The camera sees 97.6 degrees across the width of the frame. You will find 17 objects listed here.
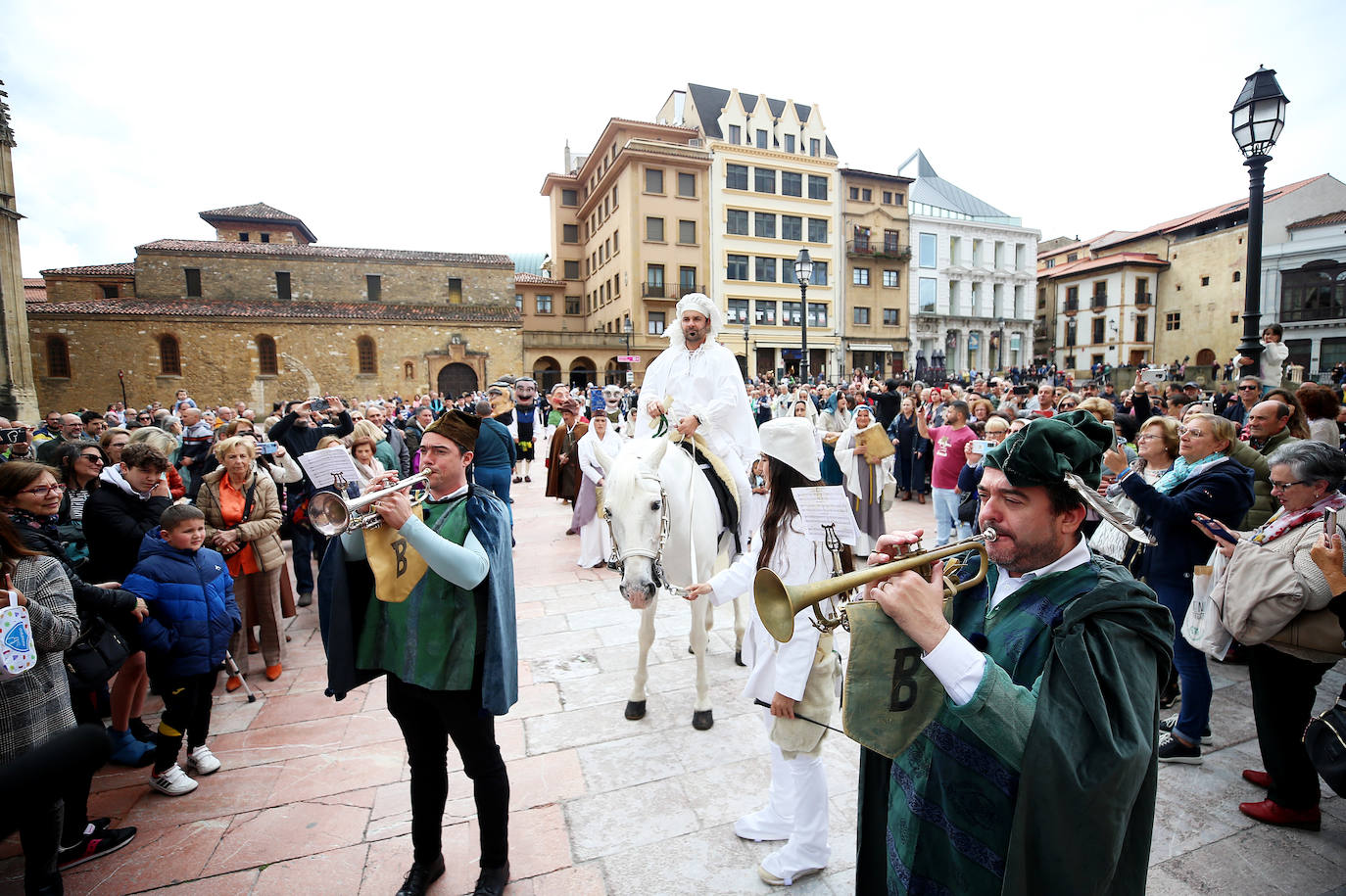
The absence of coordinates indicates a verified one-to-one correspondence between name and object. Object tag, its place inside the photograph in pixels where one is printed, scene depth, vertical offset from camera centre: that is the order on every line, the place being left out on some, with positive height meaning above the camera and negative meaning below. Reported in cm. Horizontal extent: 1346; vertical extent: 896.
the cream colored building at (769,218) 3862 +1180
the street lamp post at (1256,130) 613 +271
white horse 360 -88
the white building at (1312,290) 3428 +572
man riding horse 516 +7
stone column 2078 +301
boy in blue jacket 355 -139
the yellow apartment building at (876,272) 4156 +861
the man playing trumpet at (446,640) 246 -103
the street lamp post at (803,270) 1399 +299
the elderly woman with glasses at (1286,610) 293 -110
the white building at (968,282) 4375 +833
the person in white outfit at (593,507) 792 -156
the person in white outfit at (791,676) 262 -130
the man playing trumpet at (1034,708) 132 -74
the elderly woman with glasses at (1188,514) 352 -76
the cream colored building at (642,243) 3659 +978
